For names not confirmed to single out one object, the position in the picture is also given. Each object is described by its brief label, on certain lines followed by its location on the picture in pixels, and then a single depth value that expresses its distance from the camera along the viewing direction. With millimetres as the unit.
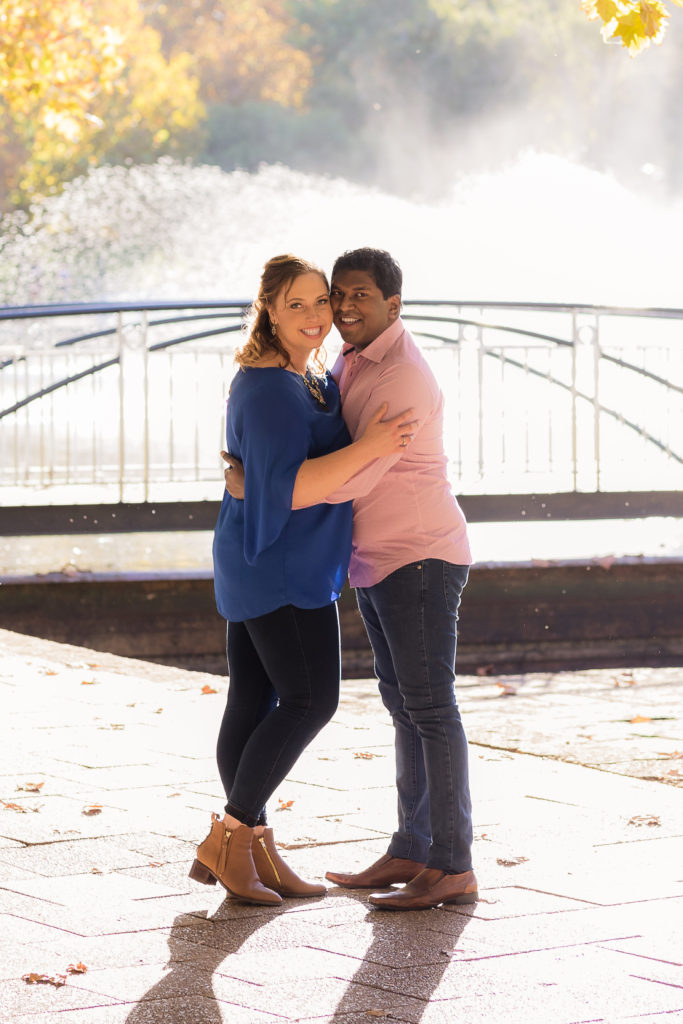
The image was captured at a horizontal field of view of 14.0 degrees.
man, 6956
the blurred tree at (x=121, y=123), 78493
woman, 6743
